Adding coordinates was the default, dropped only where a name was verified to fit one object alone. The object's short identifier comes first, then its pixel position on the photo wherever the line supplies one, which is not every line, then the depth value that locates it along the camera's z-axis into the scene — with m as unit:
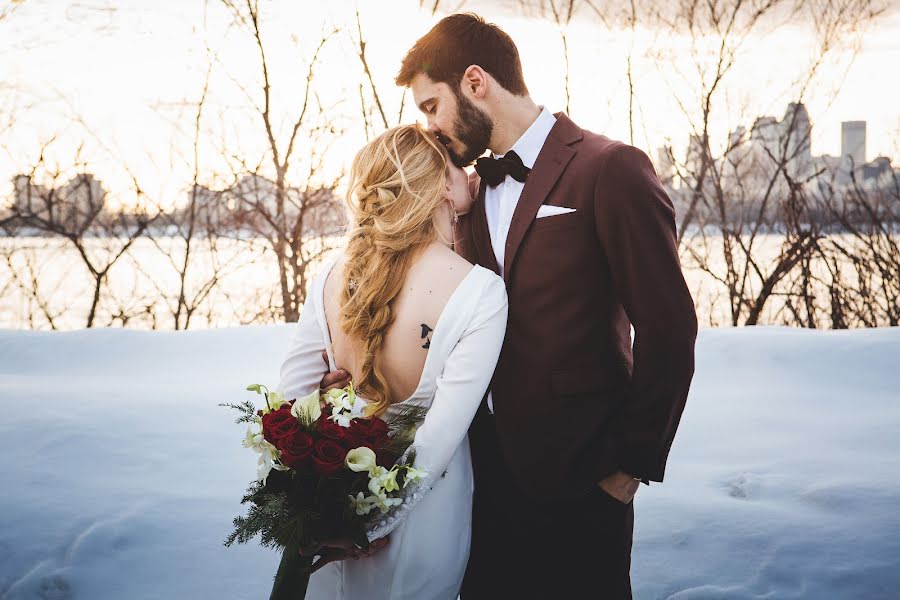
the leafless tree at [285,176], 6.14
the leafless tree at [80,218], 6.31
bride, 1.78
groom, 1.86
